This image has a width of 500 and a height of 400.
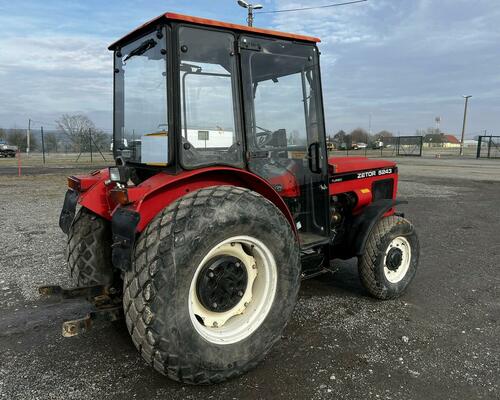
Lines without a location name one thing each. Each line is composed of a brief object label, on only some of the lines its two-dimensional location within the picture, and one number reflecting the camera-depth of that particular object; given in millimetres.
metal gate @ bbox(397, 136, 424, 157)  35766
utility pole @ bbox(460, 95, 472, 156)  41644
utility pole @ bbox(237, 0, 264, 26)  17117
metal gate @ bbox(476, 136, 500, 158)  33625
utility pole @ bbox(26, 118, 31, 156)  34731
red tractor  2406
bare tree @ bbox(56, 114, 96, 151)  27294
